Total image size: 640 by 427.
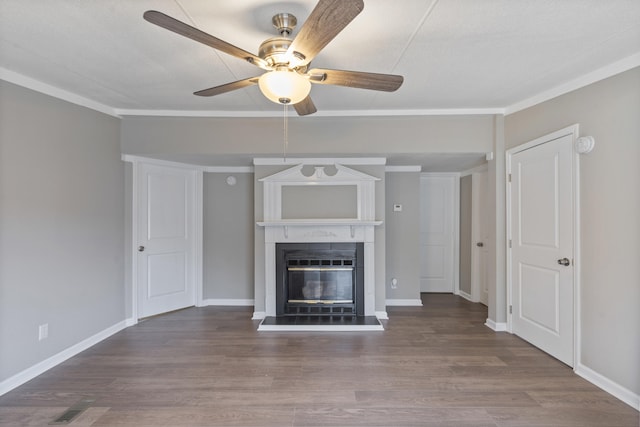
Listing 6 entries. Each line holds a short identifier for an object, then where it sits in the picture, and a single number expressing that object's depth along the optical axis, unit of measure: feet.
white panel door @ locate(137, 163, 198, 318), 12.12
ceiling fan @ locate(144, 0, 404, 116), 4.15
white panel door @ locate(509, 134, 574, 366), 8.46
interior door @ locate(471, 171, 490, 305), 14.49
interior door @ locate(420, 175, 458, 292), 16.48
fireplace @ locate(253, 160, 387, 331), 12.11
